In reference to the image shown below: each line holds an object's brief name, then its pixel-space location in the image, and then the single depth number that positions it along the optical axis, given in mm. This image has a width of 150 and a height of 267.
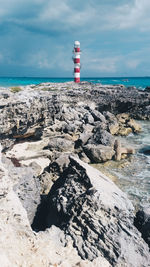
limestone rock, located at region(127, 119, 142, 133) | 19203
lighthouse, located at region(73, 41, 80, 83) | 53438
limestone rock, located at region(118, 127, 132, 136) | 17922
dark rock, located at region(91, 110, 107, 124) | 19453
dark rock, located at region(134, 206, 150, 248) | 5162
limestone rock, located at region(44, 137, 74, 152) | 11812
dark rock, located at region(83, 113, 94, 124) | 17988
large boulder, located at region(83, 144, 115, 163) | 11477
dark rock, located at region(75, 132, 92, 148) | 13247
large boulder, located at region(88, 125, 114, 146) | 13118
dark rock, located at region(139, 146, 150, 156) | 13695
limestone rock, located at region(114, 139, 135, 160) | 12242
